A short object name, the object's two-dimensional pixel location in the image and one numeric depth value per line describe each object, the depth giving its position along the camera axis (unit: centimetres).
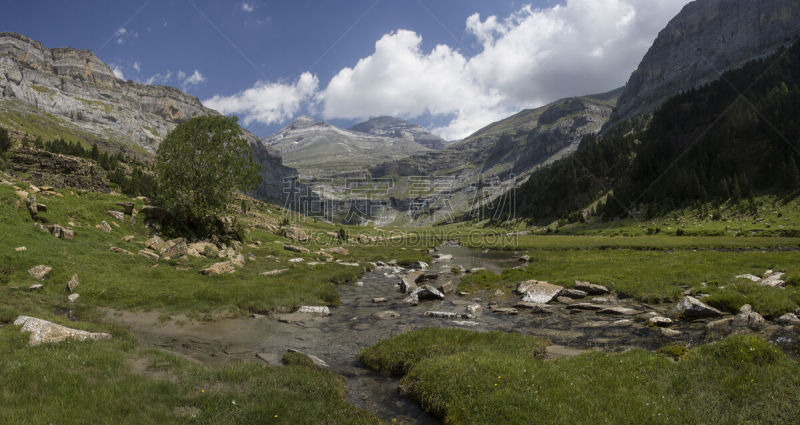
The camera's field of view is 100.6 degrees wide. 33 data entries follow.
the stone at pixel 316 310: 2517
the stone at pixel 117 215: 3381
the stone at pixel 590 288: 2693
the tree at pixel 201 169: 4050
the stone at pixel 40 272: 2059
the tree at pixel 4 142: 4988
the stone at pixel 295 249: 5215
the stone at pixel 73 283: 2064
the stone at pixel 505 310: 2392
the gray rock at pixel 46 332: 1217
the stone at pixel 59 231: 2669
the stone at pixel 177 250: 3203
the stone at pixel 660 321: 1760
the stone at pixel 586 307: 2269
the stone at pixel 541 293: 2614
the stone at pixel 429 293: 2989
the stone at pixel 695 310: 1778
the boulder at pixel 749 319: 1561
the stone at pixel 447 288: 3322
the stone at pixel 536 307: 2345
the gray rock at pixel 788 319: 1526
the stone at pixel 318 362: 1498
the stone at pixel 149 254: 2969
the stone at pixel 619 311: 2088
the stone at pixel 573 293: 2650
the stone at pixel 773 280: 2103
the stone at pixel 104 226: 3083
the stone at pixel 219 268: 2972
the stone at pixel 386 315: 2420
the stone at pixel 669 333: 1605
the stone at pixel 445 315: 2352
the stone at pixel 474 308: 2490
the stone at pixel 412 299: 2812
